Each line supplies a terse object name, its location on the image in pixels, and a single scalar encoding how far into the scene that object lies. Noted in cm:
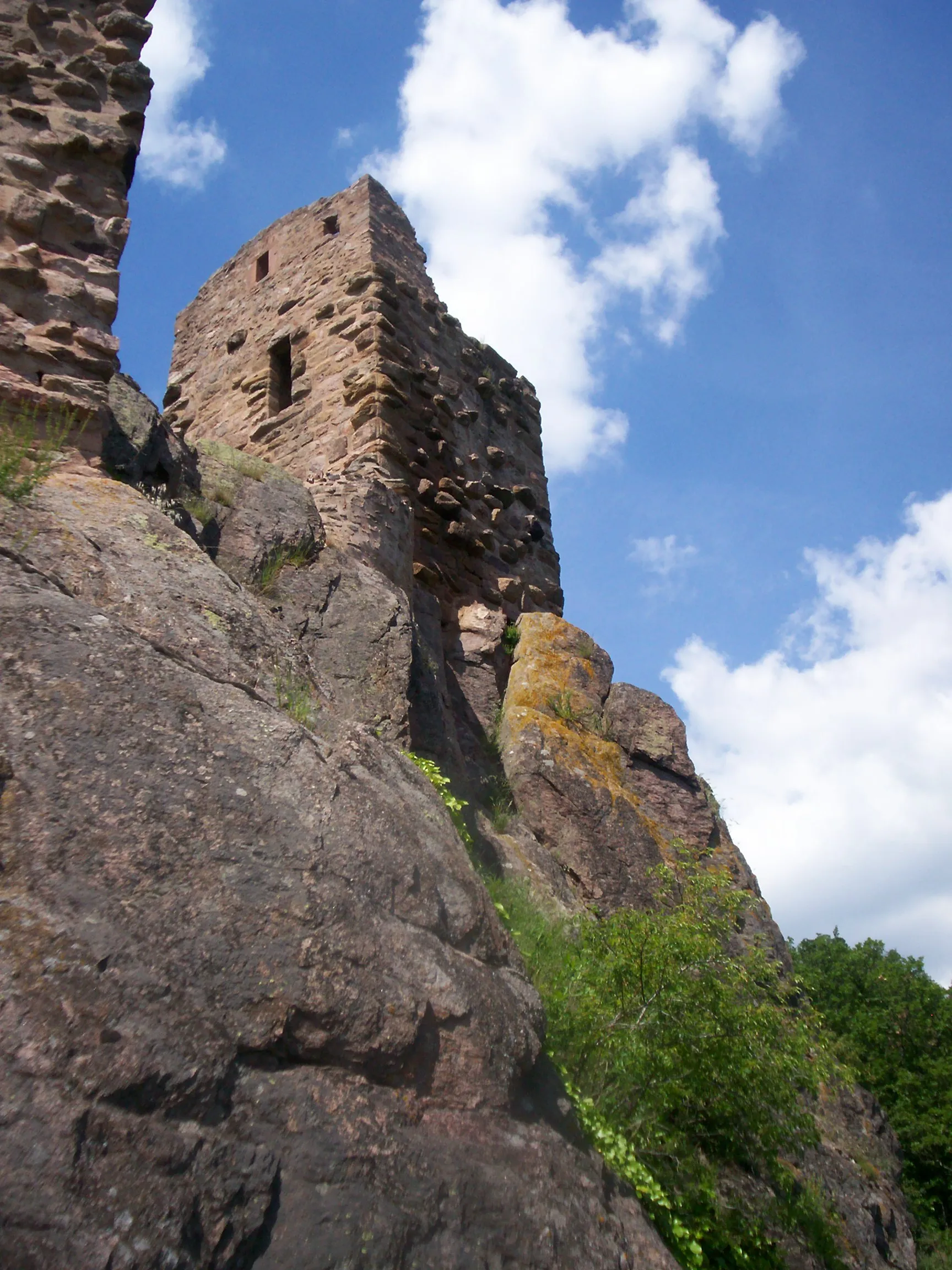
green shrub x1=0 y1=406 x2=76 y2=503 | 370
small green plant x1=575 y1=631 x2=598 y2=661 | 883
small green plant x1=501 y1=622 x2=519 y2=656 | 887
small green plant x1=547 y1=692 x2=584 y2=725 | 794
